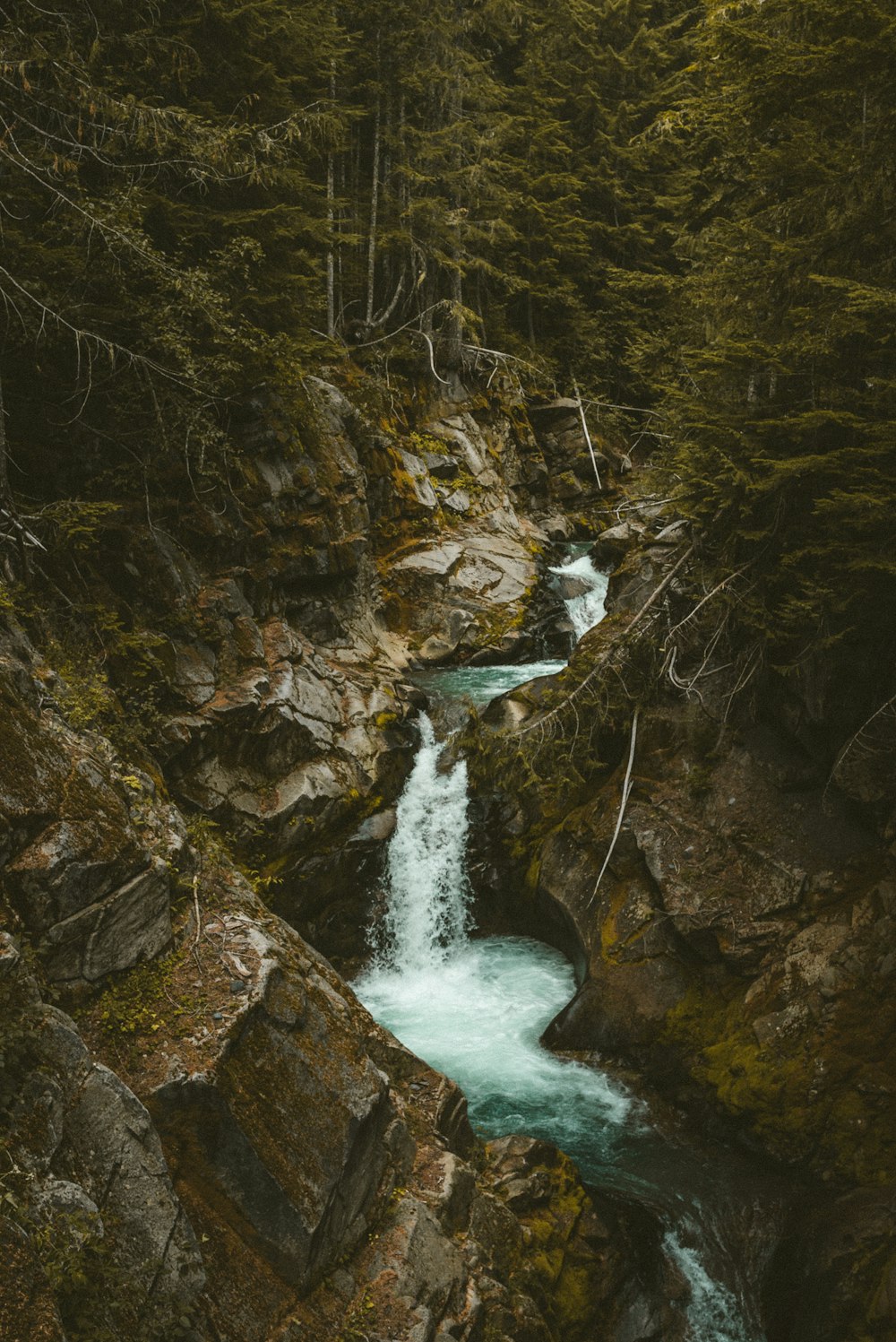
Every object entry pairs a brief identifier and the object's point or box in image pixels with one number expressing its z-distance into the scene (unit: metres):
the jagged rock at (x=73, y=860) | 5.17
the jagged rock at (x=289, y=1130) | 4.94
